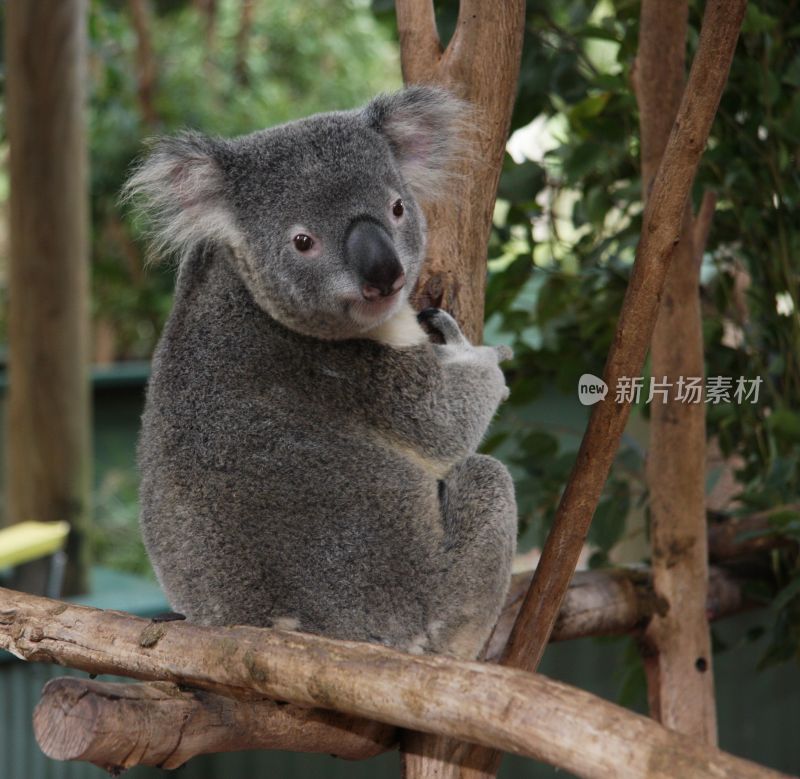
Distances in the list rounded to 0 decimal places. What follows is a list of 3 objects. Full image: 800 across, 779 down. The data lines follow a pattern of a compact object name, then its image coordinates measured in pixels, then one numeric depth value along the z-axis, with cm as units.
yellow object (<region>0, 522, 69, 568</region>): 324
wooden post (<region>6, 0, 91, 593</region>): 450
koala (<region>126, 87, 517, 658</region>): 177
